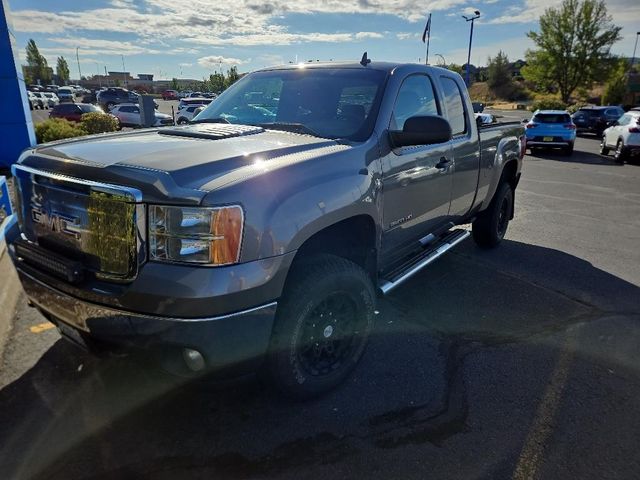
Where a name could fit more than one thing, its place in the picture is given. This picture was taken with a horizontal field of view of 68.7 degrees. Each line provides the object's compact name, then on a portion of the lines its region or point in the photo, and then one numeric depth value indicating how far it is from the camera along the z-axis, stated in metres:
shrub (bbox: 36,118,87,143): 12.23
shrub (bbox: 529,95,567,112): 43.44
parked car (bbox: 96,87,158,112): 37.59
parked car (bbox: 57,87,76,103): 47.98
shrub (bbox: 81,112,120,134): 13.60
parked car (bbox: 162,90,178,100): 73.38
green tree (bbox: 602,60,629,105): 45.91
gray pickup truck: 2.07
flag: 34.79
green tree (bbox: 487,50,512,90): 70.89
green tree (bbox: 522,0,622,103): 43.53
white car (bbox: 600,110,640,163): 14.66
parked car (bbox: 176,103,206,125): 24.46
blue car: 16.75
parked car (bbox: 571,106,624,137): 24.12
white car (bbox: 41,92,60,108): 44.29
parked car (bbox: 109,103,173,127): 23.91
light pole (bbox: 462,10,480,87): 38.45
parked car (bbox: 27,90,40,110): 41.03
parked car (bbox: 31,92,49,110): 43.10
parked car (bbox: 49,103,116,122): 22.03
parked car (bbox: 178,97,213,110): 29.27
